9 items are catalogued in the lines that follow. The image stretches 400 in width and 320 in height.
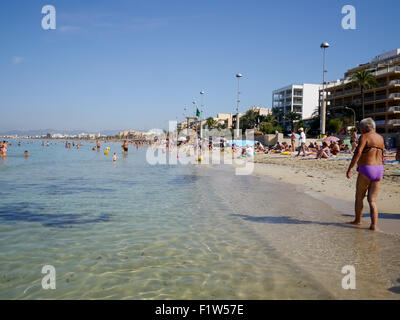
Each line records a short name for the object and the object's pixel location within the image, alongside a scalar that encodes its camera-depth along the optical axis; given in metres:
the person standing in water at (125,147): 49.38
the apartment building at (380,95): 48.84
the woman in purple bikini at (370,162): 5.13
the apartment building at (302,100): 86.38
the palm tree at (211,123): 114.12
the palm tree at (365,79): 50.44
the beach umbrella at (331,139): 24.58
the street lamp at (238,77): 35.99
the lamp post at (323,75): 27.88
